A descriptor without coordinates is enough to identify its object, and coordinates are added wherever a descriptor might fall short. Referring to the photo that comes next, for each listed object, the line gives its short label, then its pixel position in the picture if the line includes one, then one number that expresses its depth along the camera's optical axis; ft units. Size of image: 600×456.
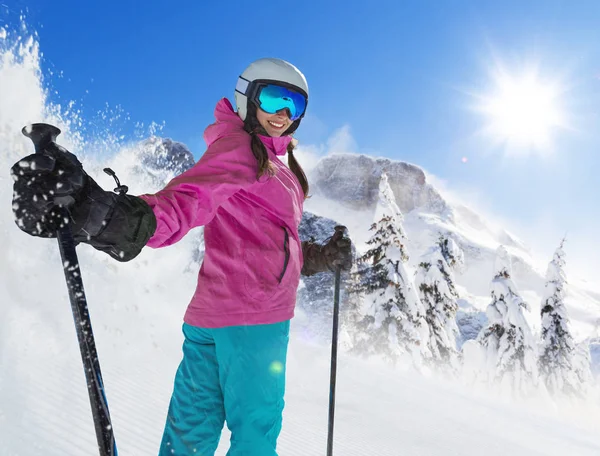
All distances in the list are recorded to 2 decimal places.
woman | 5.47
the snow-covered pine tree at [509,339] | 59.16
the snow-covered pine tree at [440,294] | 58.70
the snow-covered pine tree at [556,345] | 59.72
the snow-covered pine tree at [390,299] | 54.95
